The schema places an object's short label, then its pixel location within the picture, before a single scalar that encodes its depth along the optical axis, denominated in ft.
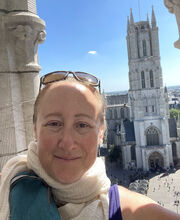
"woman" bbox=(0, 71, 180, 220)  3.56
